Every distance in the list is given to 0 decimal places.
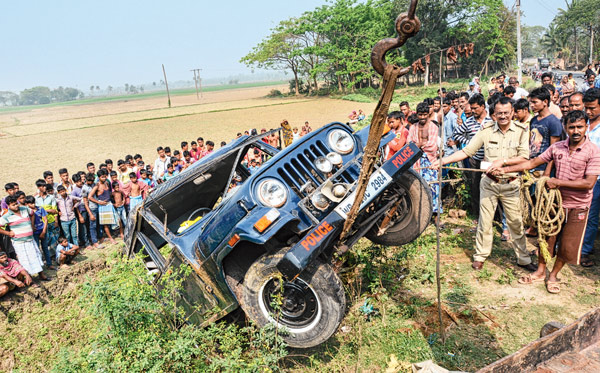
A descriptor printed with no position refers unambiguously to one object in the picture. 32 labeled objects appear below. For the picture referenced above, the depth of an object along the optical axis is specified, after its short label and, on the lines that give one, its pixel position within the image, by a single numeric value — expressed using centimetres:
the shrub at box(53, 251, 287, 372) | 317
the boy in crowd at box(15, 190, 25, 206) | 682
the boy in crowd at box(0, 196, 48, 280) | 662
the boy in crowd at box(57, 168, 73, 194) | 865
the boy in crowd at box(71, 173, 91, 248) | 817
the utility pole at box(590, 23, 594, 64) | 4691
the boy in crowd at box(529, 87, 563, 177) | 530
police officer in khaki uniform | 468
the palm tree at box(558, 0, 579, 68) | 5338
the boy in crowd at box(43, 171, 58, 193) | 822
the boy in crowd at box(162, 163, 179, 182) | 963
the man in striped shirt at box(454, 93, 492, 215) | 613
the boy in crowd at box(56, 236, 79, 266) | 745
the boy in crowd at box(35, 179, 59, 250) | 754
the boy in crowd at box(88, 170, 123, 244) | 832
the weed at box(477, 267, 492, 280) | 490
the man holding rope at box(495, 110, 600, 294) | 403
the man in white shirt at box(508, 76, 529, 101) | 952
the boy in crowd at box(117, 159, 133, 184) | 924
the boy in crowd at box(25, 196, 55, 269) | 702
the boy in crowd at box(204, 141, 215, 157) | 1197
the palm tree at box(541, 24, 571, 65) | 5709
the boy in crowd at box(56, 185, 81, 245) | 774
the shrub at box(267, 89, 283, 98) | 5529
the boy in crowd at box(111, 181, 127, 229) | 853
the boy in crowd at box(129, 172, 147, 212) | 877
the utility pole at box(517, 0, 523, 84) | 1389
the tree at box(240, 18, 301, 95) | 4788
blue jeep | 343
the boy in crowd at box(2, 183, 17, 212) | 687
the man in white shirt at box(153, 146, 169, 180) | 1066
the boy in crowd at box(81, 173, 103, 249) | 823
